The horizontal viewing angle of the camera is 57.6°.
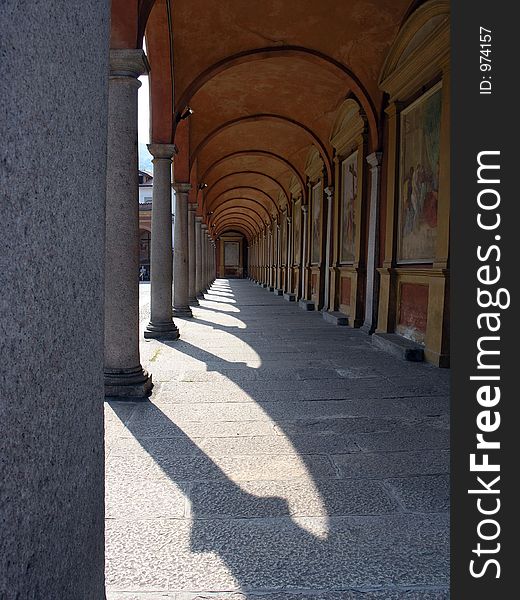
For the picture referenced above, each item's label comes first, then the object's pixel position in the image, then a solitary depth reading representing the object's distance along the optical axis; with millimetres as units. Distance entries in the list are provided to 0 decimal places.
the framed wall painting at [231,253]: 55375
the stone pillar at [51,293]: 965
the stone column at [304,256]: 16547
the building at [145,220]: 43125
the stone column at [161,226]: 7672
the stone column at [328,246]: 12865
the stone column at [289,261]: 20348
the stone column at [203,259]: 20422
